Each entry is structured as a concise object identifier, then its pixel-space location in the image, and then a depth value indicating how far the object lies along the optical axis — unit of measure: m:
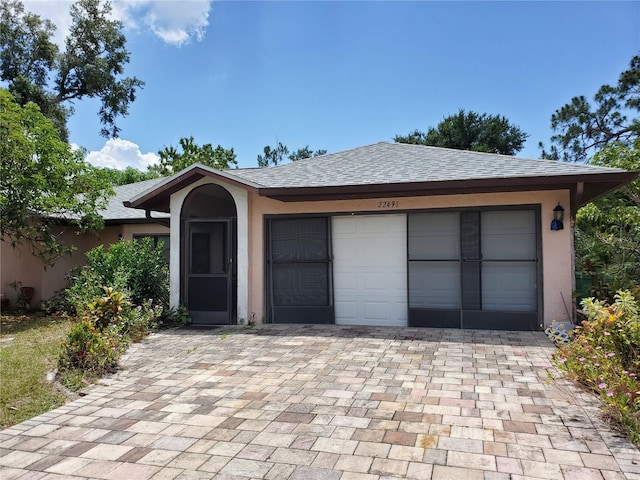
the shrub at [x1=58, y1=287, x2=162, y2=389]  5.09
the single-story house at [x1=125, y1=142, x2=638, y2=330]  7.22
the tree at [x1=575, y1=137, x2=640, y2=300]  7.55
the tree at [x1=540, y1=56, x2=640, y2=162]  17.77
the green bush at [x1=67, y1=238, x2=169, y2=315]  8.21
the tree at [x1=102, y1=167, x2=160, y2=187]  26.64
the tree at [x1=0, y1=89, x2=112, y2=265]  8.59
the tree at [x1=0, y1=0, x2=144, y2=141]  19.66
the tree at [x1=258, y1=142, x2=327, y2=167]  37.99
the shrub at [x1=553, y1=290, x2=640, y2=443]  3.42
